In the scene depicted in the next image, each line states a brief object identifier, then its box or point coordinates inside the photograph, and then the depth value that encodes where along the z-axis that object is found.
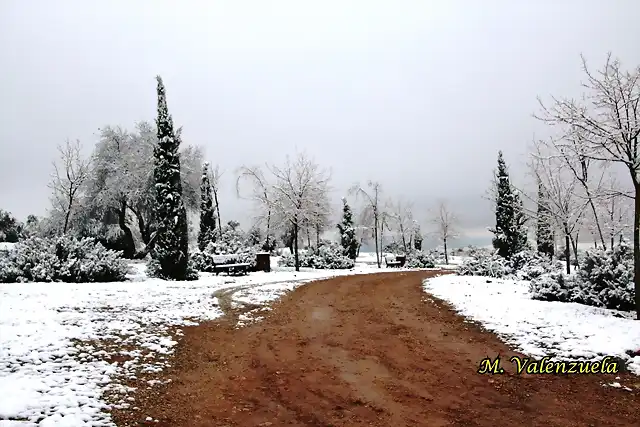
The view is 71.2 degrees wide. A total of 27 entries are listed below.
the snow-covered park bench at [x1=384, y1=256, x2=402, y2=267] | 34.68
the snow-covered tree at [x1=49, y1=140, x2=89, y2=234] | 27.91
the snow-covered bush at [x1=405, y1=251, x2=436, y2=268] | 33.67
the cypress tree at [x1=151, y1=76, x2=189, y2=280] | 18.29
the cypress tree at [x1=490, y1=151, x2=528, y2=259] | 29.20
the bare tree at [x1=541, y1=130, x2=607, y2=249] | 9.38
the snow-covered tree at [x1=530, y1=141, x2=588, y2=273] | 19.53
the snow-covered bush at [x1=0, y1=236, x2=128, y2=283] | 14.13
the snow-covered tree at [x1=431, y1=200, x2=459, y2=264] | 51.88
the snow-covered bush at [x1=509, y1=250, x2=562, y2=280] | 15.84
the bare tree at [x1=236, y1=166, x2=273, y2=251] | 31.91
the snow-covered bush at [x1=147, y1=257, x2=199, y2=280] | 18.41
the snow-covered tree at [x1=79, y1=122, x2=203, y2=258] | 29.78
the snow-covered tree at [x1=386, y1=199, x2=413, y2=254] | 52.88
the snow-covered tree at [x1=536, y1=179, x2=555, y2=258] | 21.62
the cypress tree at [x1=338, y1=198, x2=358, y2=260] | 42.56
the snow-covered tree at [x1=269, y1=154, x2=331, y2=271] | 27.53
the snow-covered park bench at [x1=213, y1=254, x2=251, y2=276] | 20.64
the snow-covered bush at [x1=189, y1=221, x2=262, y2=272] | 21.89
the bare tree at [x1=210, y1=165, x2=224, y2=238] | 37.83
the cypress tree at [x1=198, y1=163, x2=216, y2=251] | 33.31
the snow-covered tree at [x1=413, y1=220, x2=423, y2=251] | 53.47
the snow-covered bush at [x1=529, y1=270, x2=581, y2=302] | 10.91
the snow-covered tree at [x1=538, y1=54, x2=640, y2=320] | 8.83
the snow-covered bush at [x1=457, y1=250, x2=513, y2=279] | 19.60
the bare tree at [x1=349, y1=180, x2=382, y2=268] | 37.82
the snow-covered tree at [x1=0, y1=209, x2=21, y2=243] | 35.77
